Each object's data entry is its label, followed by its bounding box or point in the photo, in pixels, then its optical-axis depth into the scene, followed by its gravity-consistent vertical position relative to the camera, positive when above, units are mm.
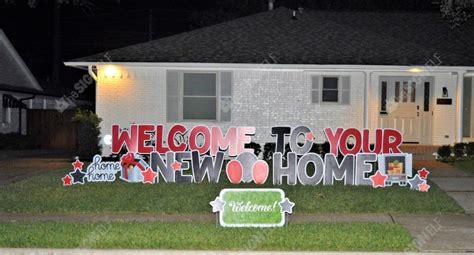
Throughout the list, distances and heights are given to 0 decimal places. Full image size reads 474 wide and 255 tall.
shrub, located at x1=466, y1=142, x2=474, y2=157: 17500 -850
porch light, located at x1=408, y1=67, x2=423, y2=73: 17875 +1423
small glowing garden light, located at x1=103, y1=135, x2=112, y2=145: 18141 -714
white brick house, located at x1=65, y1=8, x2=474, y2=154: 18047 +955
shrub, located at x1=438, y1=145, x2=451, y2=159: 17297 -895
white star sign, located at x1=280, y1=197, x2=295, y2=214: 9438 -1345
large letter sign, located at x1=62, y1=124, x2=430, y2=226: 12836 -949
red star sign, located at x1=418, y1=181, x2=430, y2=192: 12492 -1365
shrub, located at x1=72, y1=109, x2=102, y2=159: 17984 -568
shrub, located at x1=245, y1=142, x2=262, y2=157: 17814 -866
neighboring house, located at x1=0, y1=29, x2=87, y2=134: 28406 +1007
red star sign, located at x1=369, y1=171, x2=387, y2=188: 12734 -1240
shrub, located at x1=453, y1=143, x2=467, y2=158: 17375 -848
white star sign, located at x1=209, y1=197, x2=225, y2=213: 9391 -1339
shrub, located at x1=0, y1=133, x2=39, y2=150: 26328 -1213
